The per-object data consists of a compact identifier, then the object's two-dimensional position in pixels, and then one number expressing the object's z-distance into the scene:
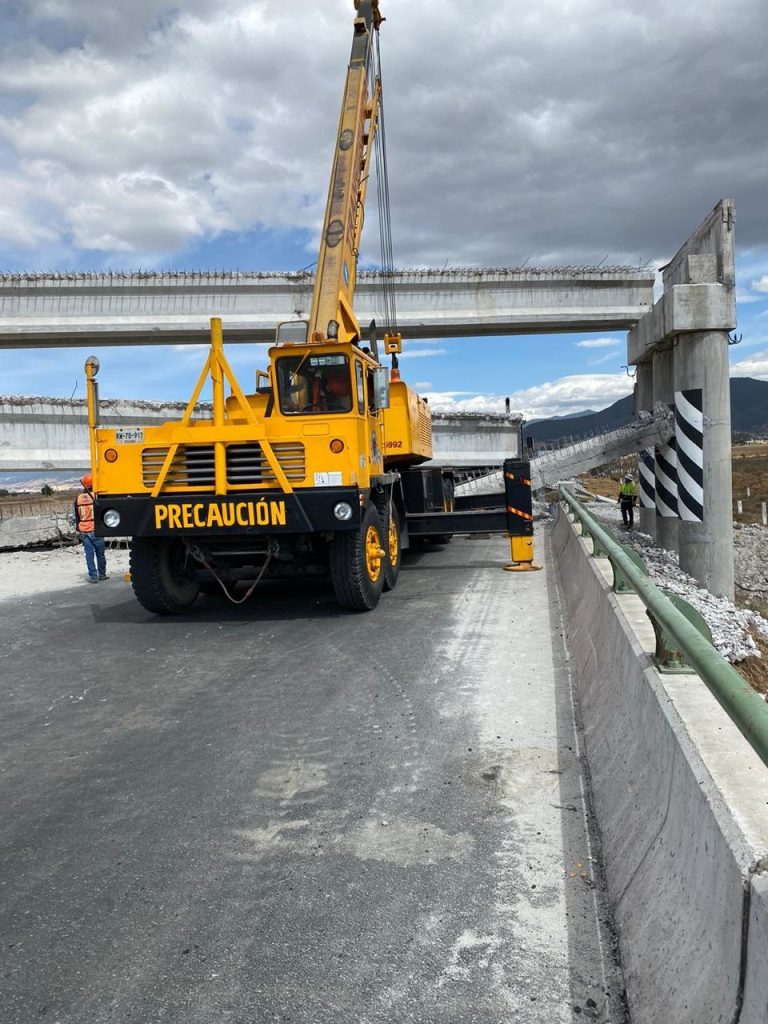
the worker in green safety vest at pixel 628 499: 22.30
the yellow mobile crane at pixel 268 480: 8.34
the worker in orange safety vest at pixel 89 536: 12.26
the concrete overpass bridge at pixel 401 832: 2.46
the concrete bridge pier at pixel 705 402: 14.14
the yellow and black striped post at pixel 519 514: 11.79
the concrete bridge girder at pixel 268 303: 20.38
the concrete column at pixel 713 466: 14.26
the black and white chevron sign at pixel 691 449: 14.39
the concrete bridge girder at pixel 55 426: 21.70
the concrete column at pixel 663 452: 15.85
